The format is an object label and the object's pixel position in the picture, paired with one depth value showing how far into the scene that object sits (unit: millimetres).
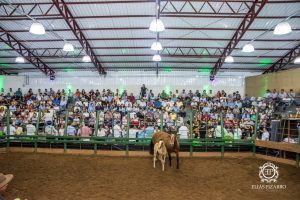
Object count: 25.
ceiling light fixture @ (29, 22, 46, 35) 11789
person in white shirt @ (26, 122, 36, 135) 12806
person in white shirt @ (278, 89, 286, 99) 20880
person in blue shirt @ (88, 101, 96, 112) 19922
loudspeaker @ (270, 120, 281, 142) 11250
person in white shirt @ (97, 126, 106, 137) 12133
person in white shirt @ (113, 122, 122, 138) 12250
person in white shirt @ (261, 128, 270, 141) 11784
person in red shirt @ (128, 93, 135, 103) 22919
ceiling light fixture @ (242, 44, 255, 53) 15461
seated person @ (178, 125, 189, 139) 11945
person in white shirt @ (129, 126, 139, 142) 12047
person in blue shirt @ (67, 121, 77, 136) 12273
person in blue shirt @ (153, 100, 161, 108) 21325
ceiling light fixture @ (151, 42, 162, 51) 16609
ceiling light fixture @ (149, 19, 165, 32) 12367
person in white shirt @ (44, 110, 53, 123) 12961
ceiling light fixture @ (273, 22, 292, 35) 11461
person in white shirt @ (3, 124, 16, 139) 13102
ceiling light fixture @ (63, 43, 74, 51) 15602
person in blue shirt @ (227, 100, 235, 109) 21320
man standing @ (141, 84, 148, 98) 25673
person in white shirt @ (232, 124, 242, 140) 12256
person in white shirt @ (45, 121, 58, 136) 12484
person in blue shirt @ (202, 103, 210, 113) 20016
